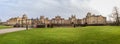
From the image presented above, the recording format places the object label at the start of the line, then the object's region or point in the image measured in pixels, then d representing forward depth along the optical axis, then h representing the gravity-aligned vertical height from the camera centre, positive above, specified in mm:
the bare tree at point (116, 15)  33766 +2239
